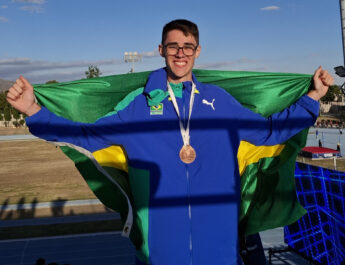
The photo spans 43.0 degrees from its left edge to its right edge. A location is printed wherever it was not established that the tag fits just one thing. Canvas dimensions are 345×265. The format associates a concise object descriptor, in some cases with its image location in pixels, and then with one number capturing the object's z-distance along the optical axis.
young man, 2.21
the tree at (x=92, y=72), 61.25
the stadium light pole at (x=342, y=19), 5.04
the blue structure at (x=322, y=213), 5.43
